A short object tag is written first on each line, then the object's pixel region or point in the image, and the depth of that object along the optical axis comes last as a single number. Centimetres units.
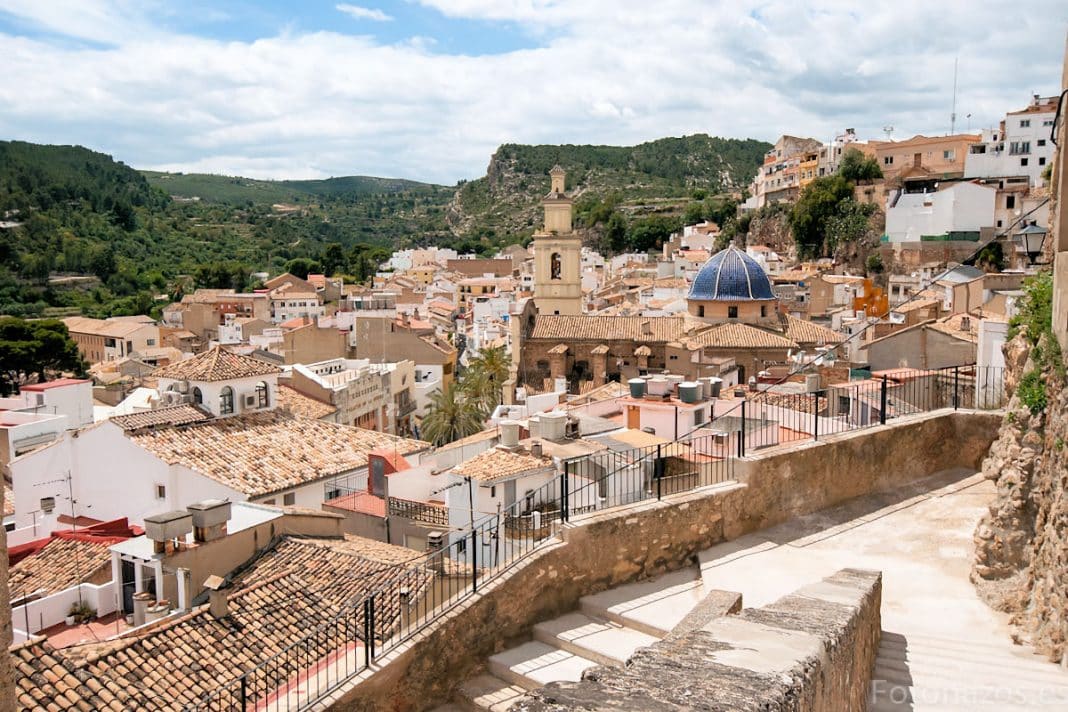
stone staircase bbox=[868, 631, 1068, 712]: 551
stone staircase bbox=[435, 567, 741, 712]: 633
